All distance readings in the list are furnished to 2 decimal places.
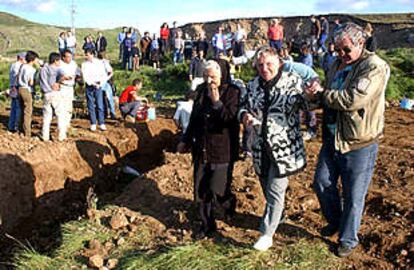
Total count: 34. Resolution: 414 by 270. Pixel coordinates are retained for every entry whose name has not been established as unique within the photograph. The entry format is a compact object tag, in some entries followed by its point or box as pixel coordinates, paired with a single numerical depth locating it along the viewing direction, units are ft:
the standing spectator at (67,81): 28.40
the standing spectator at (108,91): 34.71
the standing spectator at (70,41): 58.54
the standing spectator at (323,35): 56.70
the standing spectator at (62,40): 58.75
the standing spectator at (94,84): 31.83
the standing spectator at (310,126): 29.76
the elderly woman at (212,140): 14.70
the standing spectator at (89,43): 59.98
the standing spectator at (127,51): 62.23
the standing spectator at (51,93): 27.86
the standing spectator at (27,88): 30.07
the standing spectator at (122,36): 65.69
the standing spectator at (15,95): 30.53
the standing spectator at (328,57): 34.07
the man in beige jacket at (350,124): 12.00
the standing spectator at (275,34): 47.34
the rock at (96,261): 14.43
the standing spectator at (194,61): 46.40
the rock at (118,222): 16.70
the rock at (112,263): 14.40
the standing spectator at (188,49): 68.68
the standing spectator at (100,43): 61.82
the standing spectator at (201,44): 57.72
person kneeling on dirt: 35.70
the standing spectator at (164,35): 68.08
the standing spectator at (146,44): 68.33
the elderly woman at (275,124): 12.91
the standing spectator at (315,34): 56.79
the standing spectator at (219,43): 56.95
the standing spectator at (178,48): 62.54
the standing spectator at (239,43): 58.65
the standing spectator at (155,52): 67.15
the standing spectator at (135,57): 64.04
